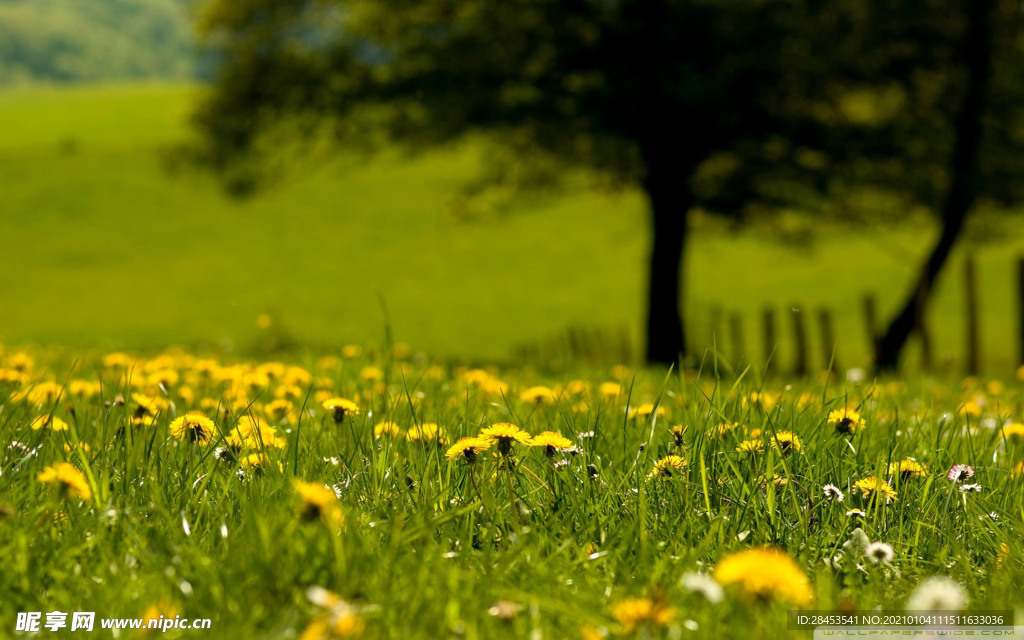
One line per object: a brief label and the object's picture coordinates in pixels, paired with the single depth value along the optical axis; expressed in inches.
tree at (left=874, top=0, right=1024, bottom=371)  992.2
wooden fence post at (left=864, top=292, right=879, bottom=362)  1141.7
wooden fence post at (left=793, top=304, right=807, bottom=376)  1069.1
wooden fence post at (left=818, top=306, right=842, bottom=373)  1160.2
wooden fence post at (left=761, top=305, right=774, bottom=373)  1124.5
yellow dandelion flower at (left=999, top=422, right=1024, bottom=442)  237.1
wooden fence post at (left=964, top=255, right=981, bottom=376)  1071.6
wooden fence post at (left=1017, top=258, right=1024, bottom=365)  1070.7
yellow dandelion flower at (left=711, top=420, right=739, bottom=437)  200.2
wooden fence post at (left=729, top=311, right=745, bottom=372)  1230.6
